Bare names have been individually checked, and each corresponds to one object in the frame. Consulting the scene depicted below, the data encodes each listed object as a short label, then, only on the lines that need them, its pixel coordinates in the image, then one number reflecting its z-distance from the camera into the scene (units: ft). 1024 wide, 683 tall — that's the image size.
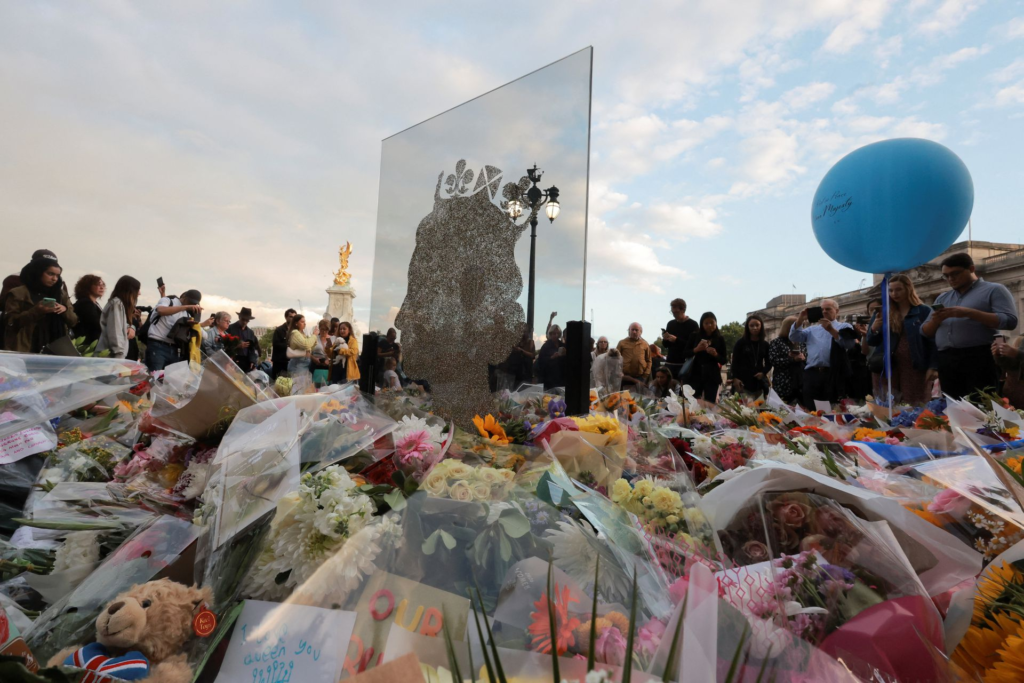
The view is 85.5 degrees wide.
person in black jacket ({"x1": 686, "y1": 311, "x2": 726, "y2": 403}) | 19.42
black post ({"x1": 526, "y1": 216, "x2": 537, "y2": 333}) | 10.94
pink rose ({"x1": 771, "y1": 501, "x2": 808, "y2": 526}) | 2.79
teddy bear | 2.37
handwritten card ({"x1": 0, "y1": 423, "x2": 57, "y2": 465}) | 5.24
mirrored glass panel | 10.68
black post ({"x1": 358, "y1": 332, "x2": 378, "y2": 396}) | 15.49
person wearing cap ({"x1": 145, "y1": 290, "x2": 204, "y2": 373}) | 17.61
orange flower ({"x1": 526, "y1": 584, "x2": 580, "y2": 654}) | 2.37
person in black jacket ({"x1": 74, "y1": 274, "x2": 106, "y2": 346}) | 16.30
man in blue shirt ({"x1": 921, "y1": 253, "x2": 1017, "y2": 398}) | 12.02
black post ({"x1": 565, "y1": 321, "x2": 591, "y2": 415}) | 10.89
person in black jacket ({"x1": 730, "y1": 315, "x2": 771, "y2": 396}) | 20.65
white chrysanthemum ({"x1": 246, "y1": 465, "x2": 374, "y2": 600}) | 2.76
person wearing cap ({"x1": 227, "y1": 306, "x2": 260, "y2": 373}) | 27.32
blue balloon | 13.03
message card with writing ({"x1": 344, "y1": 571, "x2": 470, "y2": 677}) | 2.49
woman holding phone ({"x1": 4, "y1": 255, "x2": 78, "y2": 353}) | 13.50
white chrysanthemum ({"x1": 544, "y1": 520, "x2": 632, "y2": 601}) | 2.62
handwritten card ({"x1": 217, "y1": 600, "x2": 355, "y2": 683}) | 2.43
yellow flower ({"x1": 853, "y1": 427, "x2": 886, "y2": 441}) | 7.81
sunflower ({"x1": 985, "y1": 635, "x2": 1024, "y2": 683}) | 1.98
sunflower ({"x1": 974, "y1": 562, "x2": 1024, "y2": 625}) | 2.37
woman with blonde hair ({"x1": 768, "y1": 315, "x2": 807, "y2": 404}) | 20.15
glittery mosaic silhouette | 11.00
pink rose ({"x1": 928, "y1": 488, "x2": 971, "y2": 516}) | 3.05
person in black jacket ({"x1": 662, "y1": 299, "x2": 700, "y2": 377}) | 21.56
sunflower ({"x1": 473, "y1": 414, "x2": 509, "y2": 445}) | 7.66
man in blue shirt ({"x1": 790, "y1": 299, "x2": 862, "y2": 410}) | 17.93
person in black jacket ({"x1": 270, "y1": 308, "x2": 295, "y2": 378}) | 28.35
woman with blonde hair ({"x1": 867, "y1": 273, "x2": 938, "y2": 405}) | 14.67
